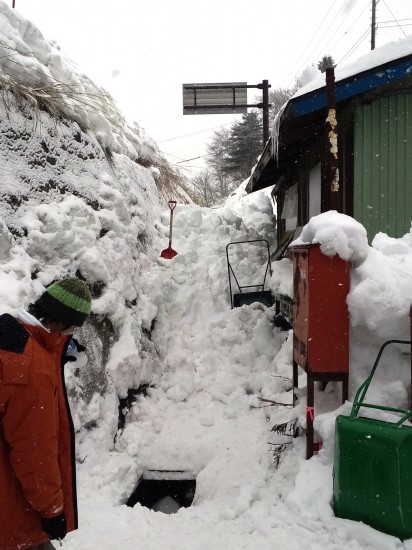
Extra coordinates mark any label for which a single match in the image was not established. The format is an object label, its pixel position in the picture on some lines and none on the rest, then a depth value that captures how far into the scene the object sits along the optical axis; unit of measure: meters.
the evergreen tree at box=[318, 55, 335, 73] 39.29
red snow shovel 8.19
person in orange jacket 1.71
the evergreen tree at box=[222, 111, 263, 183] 35.22
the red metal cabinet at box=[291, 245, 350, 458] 3.77
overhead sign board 14.30
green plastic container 2.85
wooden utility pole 31.58
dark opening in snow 4.52
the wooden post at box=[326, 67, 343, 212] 4.70
